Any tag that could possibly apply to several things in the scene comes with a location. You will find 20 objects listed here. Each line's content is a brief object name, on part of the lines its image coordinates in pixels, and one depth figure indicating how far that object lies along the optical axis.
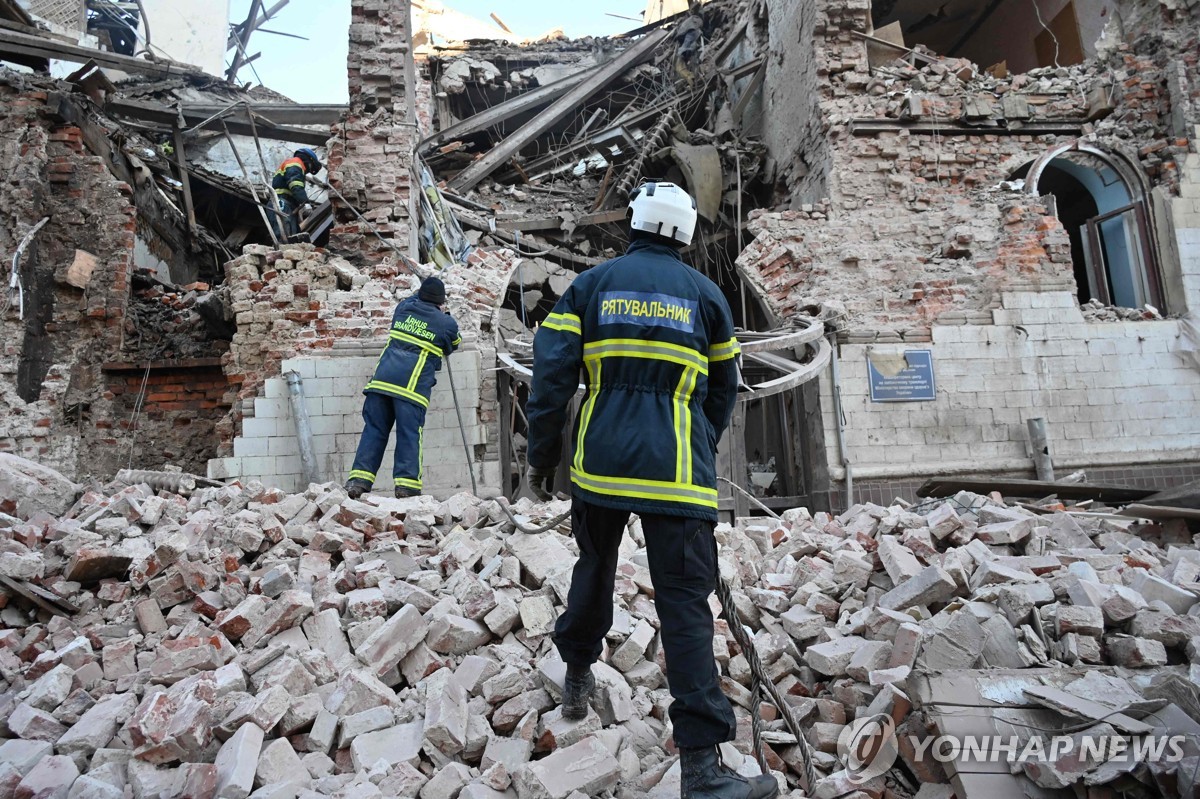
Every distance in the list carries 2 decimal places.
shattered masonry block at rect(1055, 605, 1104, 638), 3.02
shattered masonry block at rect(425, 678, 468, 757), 2.63
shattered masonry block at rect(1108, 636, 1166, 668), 2.89
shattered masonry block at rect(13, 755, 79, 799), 2.36
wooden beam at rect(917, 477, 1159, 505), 5.69
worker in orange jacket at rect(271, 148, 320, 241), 8.87
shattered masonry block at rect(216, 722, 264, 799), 2.36
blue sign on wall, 7.67
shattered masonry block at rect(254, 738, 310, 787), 2.46
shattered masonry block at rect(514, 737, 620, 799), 2.39
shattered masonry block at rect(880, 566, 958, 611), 3.36
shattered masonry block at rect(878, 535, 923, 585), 3.62
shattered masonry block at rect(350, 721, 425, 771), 2.59
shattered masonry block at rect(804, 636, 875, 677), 3.09
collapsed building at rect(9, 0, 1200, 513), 7.29
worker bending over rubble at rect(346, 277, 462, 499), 5.72
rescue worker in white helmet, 2.35
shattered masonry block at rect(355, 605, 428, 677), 3.10
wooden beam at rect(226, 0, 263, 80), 19.50
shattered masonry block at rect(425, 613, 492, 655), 3.22
